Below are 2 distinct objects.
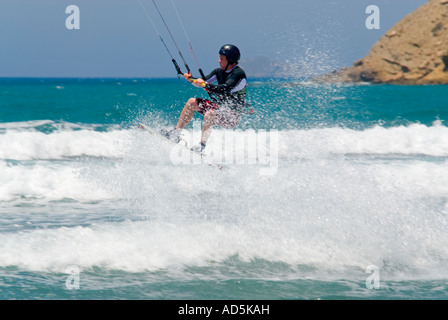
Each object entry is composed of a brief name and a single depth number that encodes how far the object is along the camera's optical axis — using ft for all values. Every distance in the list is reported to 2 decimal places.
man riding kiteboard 52.34
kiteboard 56.75
